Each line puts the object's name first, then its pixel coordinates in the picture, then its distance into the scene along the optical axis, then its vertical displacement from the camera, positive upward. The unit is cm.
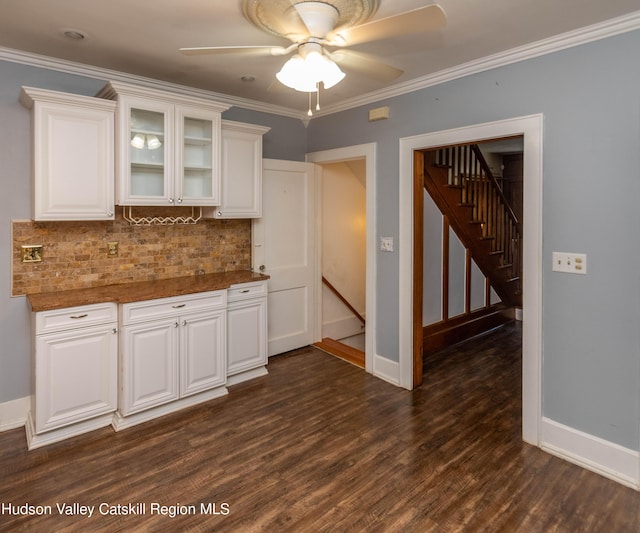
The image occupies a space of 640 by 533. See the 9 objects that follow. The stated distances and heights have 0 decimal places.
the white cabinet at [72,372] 259 -72
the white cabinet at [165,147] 289 +91
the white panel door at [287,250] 414 +16
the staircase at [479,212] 442 +65
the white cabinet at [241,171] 356 +86
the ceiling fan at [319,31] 181 +109
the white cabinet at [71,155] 264 +75
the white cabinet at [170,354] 287 -68
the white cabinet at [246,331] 355 -60
